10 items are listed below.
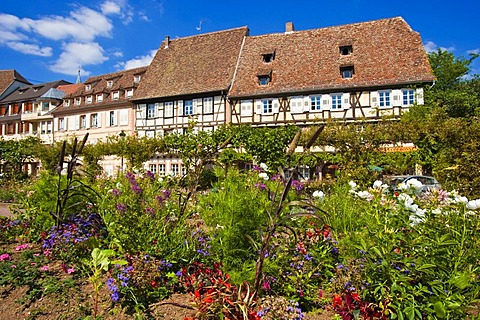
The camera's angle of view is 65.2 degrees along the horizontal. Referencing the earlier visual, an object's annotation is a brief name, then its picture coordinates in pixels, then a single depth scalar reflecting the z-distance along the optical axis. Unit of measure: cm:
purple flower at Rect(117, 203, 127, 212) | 397
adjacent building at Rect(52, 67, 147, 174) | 3066
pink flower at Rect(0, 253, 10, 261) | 431
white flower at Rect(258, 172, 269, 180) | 517
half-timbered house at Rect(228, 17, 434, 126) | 2131
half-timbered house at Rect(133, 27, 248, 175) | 2559
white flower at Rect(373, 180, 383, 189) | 390
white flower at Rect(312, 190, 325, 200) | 462
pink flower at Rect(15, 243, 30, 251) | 470
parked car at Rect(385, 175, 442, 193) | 1531
